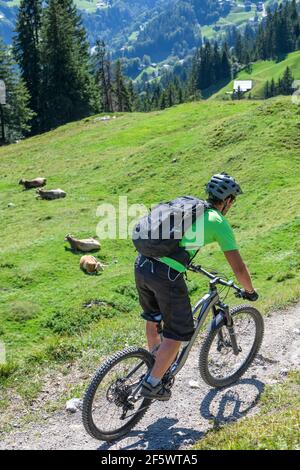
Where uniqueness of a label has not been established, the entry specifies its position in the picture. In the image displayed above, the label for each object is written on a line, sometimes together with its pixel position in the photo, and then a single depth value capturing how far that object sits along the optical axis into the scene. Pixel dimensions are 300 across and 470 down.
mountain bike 7.62
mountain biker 7.30
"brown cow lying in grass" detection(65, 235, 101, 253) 21.17
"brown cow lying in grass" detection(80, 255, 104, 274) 19.55
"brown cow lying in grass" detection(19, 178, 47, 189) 33.47
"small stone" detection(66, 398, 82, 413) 9.03
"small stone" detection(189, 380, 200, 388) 9.37
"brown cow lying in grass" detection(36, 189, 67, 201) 30.45
